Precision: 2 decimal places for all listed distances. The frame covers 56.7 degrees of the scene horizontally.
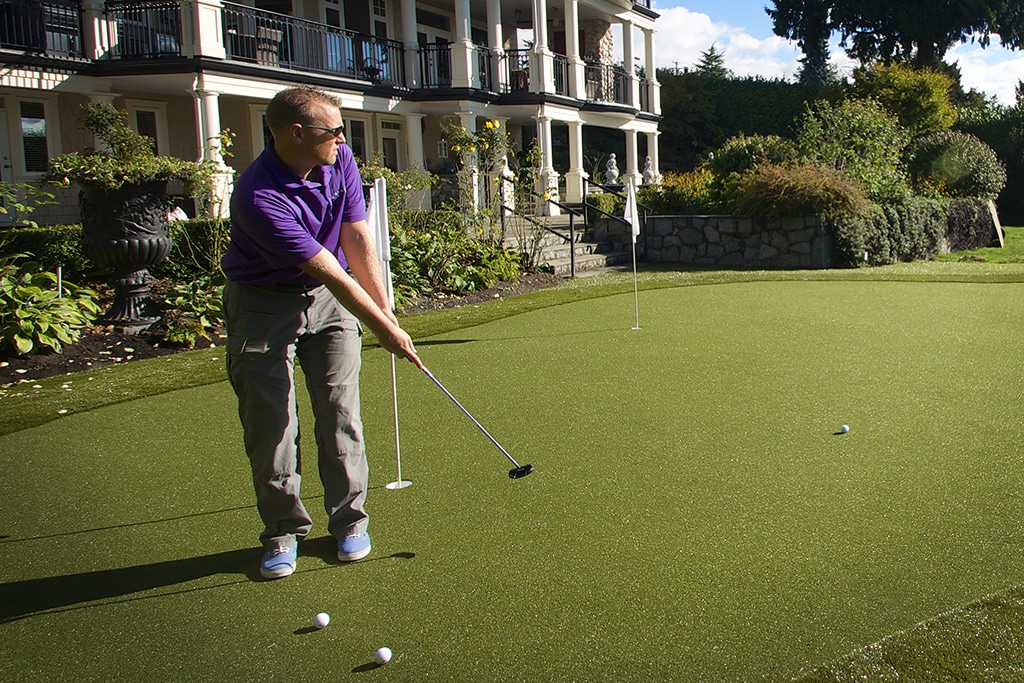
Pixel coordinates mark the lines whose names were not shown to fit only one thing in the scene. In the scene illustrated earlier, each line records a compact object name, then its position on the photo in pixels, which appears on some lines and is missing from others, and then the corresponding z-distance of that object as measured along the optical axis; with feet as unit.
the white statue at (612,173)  83.46
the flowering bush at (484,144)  46.32
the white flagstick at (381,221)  14.23
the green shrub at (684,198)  58.54
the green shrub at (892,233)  48.80
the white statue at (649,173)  94.79
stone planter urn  30.78
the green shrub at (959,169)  68.08
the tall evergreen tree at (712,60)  182.33
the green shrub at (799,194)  49.32
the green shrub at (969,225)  59.36
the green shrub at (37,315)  27.27
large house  53.11
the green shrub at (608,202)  64.75
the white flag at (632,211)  30.37
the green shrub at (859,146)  53.62
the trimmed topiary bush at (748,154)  57.21
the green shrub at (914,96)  100.89
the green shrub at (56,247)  36.63
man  10.72
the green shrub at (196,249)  36.80
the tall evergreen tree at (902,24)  131.75
